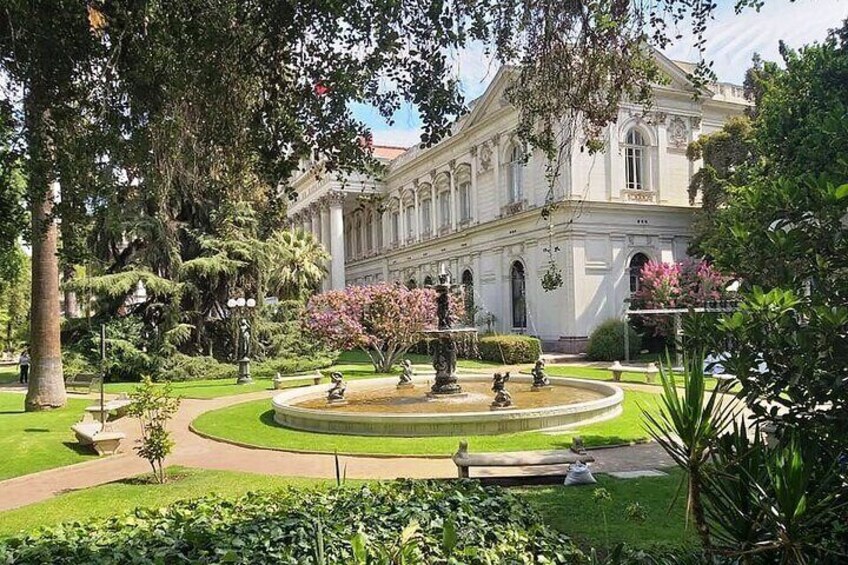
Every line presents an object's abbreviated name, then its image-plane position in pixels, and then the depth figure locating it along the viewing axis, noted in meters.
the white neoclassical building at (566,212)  33.38
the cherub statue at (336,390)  16.92
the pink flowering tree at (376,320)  27.50
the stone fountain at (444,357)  16.50
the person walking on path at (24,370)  27.97
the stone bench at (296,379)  22.48
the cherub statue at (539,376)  18.25
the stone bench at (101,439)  12.16
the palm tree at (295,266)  33.92
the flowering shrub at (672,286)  29.39
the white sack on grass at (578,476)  8.65
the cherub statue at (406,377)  19.69
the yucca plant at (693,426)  3.19
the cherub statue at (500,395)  14.28
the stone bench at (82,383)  23.34
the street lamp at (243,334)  25.06
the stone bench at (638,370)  21.41
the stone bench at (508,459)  8.50
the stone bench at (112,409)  15.07
